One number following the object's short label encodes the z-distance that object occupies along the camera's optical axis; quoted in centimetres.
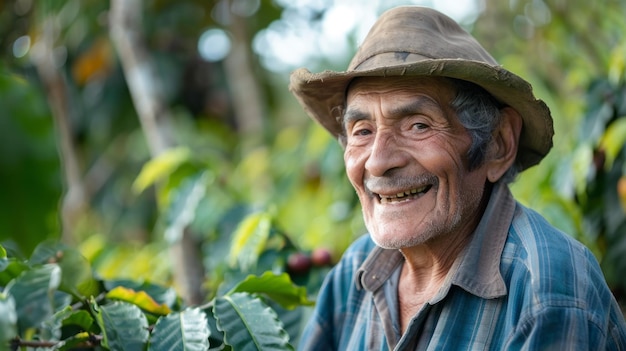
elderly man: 168
